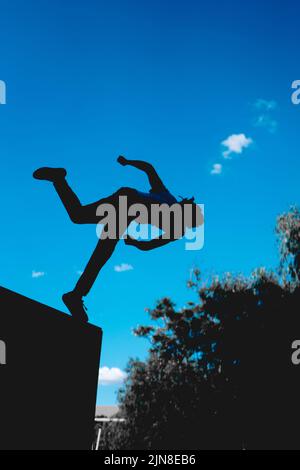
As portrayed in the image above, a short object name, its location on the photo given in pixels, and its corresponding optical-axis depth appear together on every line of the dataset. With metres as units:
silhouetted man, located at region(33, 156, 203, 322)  3.50
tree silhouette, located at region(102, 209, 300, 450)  18.36
